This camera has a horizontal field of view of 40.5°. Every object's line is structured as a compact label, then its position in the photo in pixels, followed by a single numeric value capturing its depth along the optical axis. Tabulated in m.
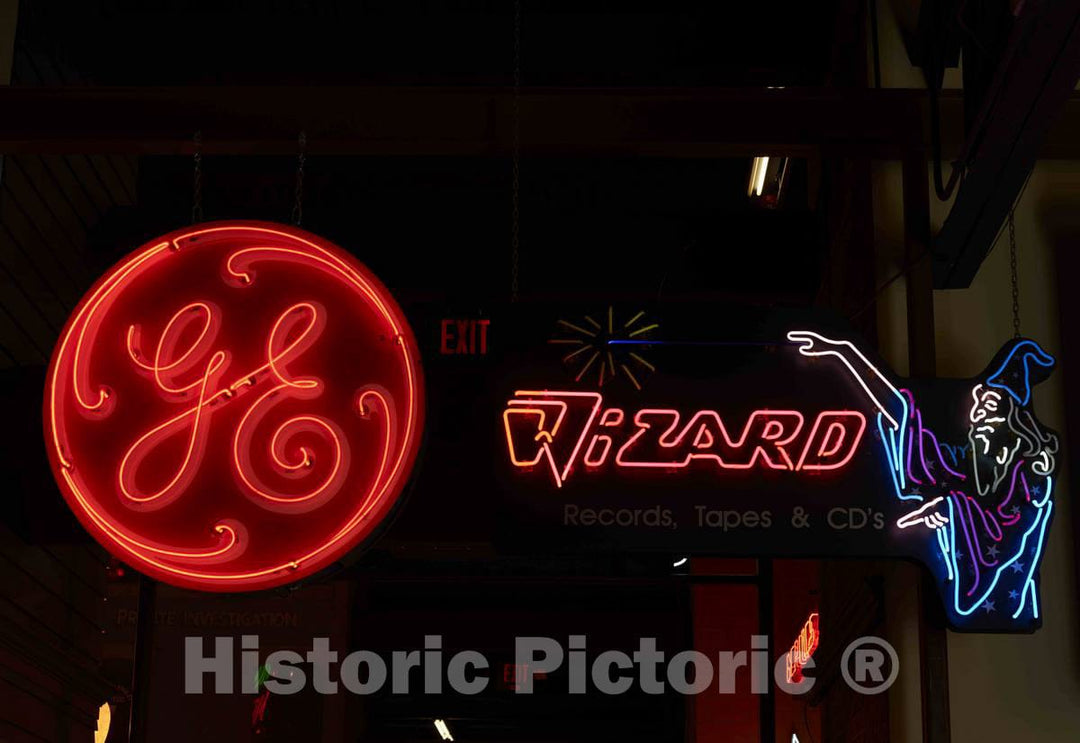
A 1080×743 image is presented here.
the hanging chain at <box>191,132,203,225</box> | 5.48
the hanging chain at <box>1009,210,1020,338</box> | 5.69
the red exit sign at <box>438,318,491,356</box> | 6.15
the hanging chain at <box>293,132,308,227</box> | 5.45
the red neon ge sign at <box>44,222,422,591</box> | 4.86
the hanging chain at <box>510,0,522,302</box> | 5.89
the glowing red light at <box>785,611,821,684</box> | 7.44
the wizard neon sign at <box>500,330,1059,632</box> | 5.12
